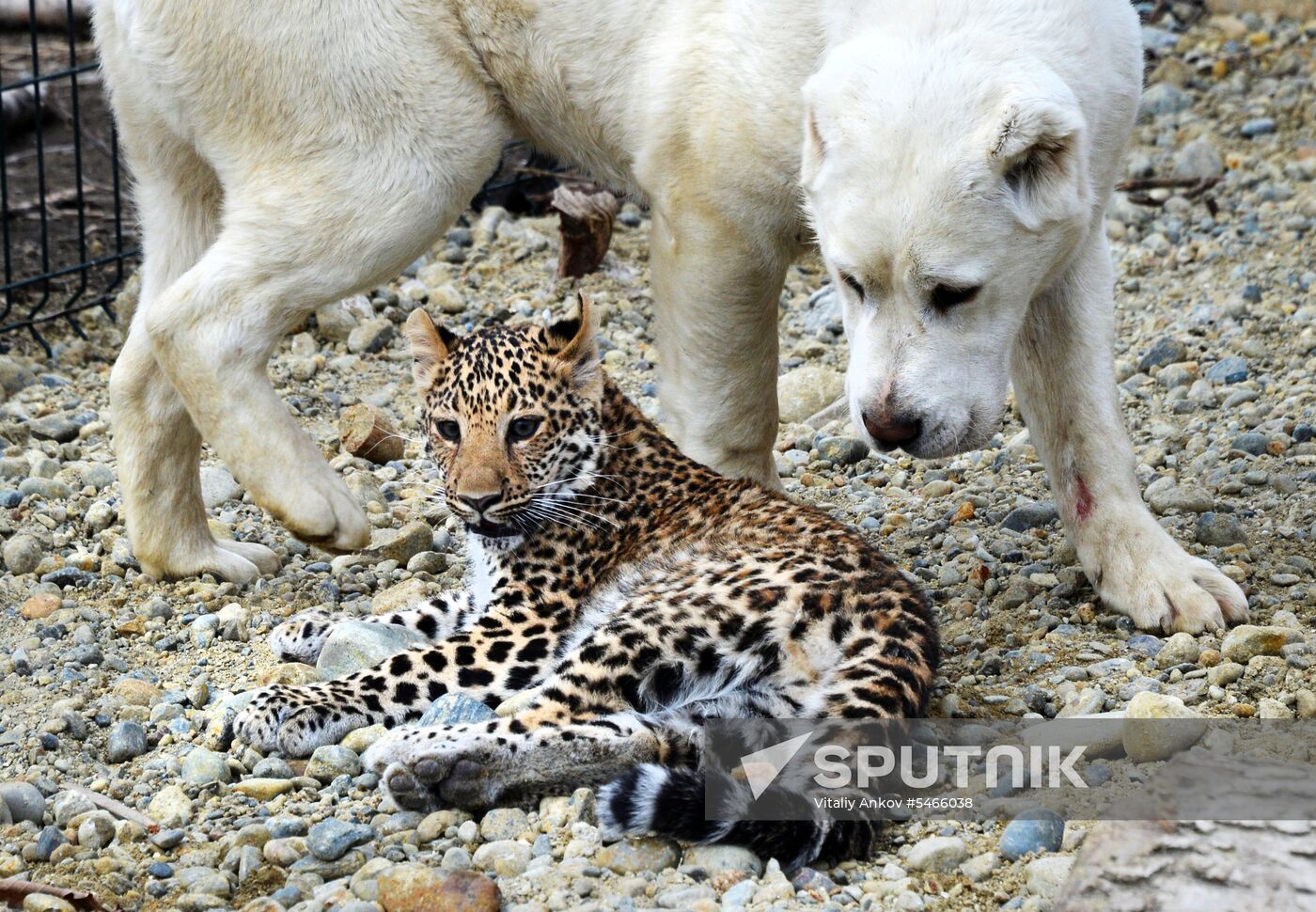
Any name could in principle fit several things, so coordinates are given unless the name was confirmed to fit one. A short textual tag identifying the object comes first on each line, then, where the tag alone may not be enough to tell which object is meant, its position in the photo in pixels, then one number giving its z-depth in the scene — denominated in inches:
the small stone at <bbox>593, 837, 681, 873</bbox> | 283.9
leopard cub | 308.7
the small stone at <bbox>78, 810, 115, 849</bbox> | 304.3
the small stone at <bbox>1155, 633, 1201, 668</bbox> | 359.6
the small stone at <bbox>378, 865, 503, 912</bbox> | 269.7
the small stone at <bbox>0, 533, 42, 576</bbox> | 444.8
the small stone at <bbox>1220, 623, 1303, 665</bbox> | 355.3
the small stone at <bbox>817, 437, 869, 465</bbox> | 526.0
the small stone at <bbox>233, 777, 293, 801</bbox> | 324.5
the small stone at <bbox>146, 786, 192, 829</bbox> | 314.3
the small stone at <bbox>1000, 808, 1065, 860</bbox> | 279.3
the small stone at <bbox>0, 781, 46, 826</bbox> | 316.2
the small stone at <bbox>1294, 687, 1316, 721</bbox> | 321.1
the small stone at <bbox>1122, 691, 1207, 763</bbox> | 309.3
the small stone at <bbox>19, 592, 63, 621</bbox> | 418.6
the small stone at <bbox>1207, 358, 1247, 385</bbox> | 546.9
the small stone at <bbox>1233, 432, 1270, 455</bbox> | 482.9
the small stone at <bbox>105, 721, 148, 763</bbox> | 346.3
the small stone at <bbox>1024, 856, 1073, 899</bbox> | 265.4
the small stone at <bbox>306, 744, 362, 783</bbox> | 330.6
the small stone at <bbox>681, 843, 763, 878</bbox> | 279.1
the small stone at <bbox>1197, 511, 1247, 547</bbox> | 431.2
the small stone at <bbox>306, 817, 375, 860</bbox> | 296.4
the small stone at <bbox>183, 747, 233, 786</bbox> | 329.7
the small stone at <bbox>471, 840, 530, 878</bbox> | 287.4
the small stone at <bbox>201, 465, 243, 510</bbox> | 506.9
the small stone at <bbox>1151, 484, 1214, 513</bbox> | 450.6
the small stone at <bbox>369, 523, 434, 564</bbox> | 459.5
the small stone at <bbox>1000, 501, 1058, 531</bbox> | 460.8
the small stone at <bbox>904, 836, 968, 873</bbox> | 277.3
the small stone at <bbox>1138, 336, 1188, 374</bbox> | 573.0
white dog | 347.6
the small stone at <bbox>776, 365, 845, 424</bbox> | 575.5
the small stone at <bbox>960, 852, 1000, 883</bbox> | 274.7
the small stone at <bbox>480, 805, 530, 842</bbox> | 301.3
